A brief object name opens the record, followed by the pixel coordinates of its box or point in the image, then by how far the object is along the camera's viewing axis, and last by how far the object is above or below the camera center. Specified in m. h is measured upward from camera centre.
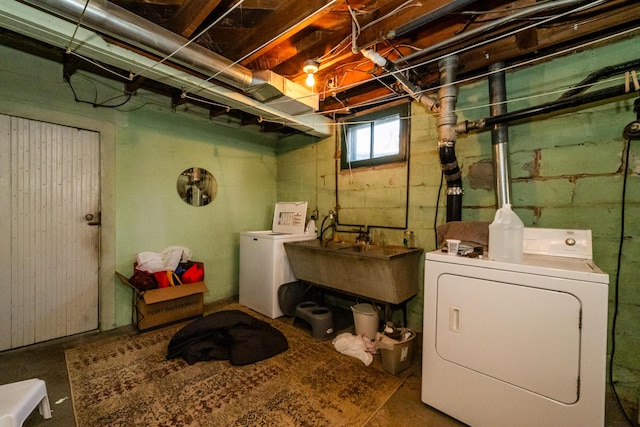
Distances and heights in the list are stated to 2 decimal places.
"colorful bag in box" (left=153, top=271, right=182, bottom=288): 2.58 -0.73
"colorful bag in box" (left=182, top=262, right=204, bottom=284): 2.73 -0.72
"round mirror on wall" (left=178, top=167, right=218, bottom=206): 3.09 +0.25
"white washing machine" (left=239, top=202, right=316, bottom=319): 2.82 -0.61
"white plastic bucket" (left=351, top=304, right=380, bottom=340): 2.29 -1.00
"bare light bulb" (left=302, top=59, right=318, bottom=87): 1.96 +1.09
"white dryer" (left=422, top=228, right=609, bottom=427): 1.14 -0.62
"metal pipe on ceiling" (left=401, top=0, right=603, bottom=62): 1.30 +1.04
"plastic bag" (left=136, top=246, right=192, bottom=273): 2.60 -0.55
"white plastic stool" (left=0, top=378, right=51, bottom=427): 1.19 -0.97
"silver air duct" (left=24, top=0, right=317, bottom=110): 1.36 +1.03
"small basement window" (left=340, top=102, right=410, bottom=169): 2.62 +0.80
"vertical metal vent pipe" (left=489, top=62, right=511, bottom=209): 1.87 +0.52
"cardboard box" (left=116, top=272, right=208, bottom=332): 2.47 -0.99
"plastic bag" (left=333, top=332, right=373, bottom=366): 2.09 -1.16
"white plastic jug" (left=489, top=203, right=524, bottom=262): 1.42 -0.15
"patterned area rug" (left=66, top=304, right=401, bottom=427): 1.50 -1.21
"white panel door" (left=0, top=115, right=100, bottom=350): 2.11 -0.22
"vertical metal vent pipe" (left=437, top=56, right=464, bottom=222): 1.96 +0.60
